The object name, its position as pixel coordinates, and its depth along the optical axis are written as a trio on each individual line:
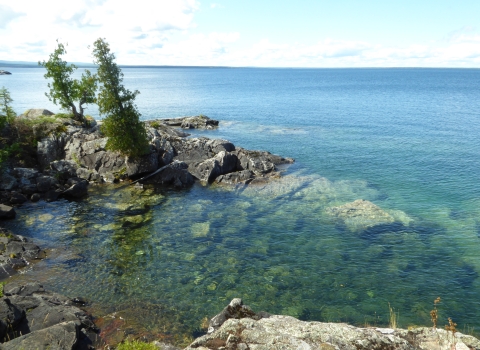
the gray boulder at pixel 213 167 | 60.00
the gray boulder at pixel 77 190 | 52.44
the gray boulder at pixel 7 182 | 52.41
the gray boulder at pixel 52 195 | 51.33
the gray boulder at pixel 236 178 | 58.53
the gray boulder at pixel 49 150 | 62.84
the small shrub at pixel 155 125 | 83.13
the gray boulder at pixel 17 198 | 49.47
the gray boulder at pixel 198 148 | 67.19
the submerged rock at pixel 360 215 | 42.31
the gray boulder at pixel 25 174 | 54.25
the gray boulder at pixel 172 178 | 58.16
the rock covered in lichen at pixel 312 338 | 13.80
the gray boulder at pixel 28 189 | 52.66
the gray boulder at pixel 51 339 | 17.98
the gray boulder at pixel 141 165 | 59.50
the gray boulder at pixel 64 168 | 58.78
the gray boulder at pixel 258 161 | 62.78
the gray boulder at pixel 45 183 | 53.15
